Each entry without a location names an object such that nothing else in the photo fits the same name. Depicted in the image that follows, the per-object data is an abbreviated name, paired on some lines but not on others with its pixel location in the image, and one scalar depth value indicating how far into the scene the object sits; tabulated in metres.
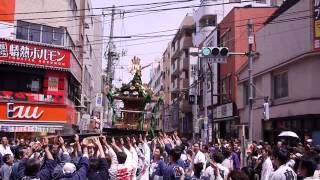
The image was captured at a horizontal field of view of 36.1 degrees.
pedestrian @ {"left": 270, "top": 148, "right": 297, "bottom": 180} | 7.34
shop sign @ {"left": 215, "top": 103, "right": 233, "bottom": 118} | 34.29
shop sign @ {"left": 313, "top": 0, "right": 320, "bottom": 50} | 19.25
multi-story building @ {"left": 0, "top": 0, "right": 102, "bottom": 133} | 26.64
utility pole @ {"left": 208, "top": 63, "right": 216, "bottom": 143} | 36.11
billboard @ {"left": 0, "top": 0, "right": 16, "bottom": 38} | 27.30
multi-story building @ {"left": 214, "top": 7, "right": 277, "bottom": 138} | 33.88
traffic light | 16.84
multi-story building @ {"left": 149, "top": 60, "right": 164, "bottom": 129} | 83.97
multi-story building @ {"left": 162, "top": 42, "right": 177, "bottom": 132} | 75.91
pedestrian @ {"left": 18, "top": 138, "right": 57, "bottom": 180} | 7.38
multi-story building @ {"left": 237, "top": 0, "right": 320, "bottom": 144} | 20.02
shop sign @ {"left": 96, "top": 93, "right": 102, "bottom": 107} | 36.72
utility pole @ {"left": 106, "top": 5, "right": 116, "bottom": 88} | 34.00
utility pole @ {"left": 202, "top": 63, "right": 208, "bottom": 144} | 26.34
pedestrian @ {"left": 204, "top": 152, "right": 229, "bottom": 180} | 7.88
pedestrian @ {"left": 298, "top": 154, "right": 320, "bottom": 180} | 6.43
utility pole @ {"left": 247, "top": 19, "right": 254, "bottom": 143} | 16.69
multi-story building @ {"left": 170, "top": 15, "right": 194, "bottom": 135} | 55.41
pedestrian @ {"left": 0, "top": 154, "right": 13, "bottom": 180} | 10.30
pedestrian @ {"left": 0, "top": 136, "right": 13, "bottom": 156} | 14.05
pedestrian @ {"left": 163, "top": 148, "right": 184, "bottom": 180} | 8.62
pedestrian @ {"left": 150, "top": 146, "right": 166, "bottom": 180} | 8.84
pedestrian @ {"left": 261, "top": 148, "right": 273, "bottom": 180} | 9.90
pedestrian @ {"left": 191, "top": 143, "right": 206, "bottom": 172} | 10.73
